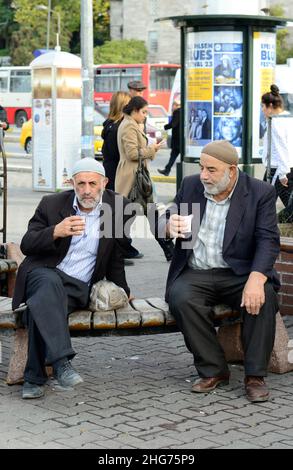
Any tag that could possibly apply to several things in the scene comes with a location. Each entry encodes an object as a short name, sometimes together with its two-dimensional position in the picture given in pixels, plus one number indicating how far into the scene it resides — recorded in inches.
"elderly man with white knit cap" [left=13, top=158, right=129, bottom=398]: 221.1
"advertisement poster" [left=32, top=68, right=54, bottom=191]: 689.0
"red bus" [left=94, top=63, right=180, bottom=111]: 1883.6
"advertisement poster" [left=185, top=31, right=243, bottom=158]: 551.2
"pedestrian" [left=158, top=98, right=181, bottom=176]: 808.3
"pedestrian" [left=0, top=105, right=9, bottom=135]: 772.6
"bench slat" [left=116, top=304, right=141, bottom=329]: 230.2
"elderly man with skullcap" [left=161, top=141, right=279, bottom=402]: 226.7
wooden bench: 229.3
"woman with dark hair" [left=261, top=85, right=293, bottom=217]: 397.7
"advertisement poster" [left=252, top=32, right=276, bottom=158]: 555.4
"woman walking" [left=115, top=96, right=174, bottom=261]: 389.7
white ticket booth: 687.1
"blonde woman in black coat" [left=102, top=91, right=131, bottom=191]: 409.4
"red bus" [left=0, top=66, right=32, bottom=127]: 2042.3
